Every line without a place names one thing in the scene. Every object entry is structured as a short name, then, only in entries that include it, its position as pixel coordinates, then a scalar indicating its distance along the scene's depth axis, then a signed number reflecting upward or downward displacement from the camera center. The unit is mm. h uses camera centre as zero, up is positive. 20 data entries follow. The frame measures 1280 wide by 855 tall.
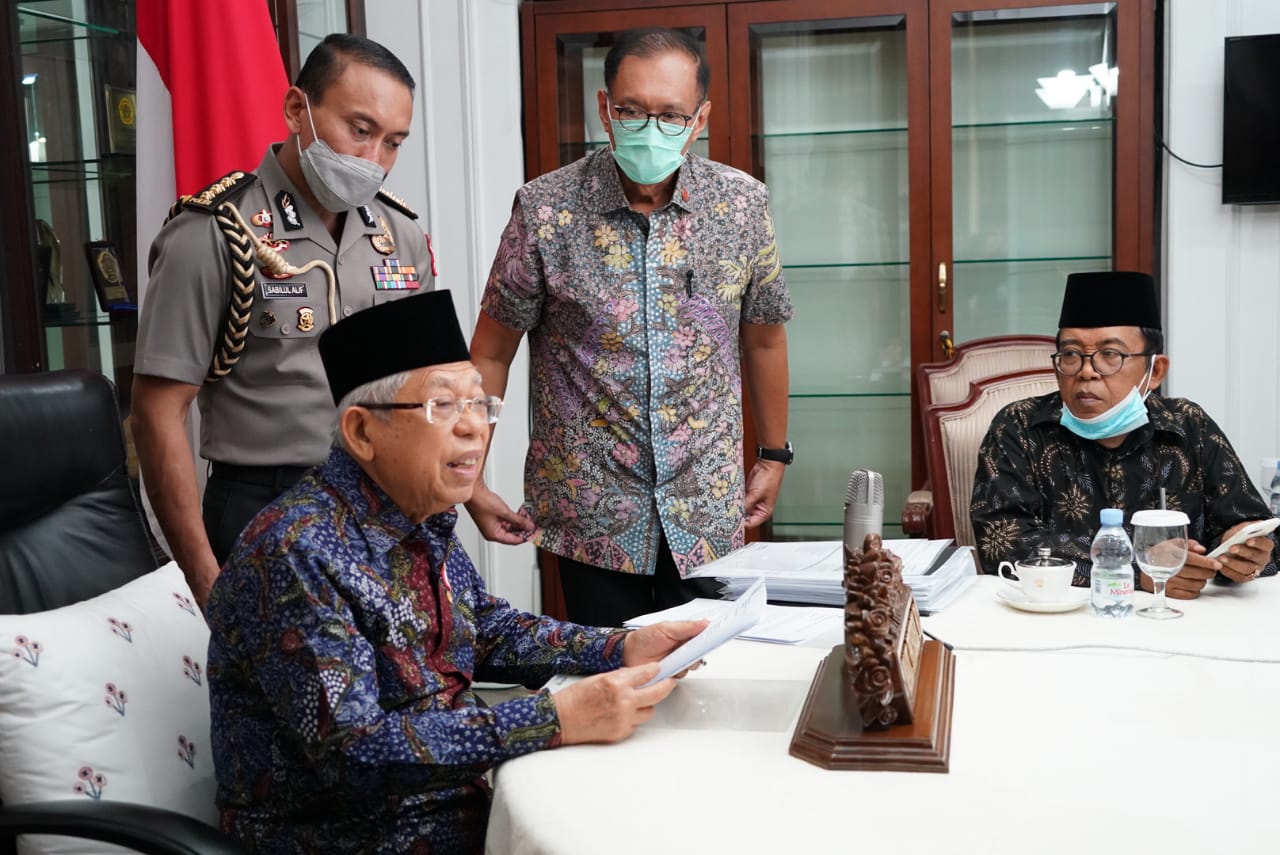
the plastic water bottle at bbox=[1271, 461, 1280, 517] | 3131 -555
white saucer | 1789 -466
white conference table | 1072 -473
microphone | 1434 -259
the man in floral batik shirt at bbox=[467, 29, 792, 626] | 2230 -82
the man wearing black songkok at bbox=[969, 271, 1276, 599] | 2318 -322
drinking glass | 1776 -386
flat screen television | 3307 +423
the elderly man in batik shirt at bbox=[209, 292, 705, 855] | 1287 -382
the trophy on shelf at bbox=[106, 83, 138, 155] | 2775 +430
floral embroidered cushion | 1418 -480
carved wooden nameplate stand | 1219 -443
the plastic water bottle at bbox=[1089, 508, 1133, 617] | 1759 -413
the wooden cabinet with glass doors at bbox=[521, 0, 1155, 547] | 3561 +392
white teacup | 1804 -435
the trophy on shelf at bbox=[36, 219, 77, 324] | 2531 +74
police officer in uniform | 1993 +14
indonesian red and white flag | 2629 +445
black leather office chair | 1616 -256
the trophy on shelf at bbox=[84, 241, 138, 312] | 2682 +73
